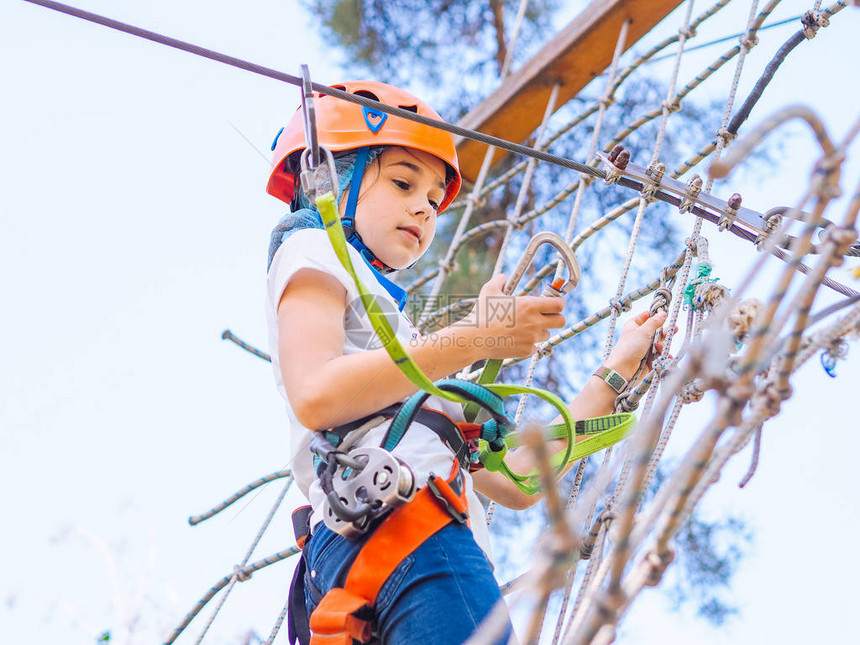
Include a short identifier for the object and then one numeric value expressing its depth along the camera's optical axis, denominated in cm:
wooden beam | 262
